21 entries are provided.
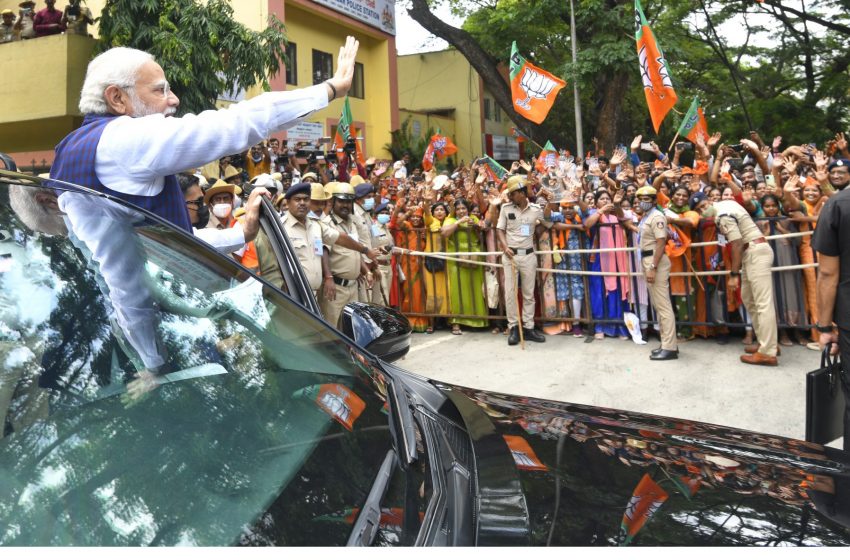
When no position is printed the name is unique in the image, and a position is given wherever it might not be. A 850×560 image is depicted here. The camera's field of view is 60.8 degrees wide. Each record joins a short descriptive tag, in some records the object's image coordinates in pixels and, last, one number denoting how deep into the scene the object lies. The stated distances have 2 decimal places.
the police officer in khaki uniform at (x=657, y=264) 7.55
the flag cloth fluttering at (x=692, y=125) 11.25
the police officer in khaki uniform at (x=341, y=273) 7.06
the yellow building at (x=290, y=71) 13.12
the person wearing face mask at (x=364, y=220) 8.05
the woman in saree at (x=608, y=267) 8.49
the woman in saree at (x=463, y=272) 9.49
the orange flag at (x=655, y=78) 9.95
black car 1.17
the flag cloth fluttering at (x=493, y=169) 11.87
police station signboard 21.92
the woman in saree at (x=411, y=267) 9.89
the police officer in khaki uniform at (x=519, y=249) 8.73
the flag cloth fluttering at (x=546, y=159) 11.27
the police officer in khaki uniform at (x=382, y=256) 9.09
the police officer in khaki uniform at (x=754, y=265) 7.11
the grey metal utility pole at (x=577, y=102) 18.62
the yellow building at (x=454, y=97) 31.58
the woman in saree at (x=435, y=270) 9.73
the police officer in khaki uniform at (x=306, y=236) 6.47
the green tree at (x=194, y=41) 10.66
